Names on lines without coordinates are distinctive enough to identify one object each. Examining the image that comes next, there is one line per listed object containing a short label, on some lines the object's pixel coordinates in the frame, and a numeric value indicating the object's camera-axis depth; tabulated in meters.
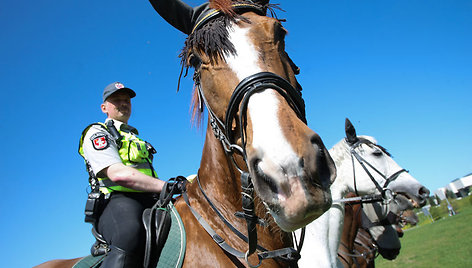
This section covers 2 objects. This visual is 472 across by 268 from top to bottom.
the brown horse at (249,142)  1.38
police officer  2.27
